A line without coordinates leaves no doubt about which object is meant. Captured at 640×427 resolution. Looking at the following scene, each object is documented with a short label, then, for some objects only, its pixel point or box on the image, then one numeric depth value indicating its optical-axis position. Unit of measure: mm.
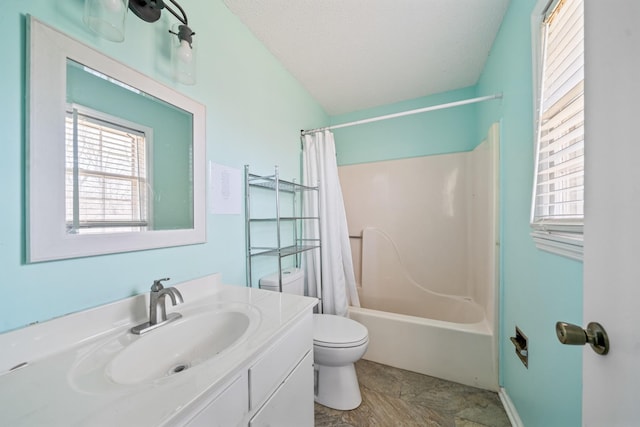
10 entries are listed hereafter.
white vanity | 445
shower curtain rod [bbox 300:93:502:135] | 1406
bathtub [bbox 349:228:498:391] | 1481
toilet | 1286
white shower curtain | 1867
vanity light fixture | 693
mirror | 633
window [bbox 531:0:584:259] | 763
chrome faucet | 794
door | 334
